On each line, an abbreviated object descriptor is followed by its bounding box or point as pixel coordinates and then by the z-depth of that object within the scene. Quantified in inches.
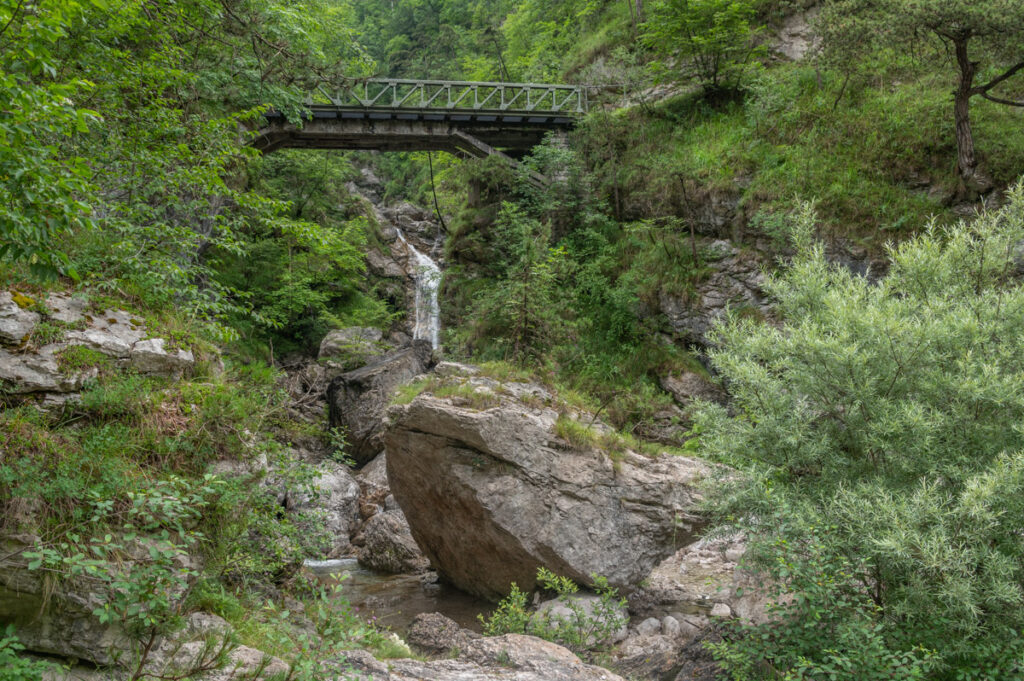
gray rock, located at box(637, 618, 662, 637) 324.8
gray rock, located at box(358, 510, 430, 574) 454.3
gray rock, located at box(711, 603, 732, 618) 327.3
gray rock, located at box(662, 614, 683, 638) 317.9
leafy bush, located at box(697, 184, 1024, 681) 179.8
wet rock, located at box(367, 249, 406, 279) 972.6
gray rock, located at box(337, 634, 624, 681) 209.6
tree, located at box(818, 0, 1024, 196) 414.0
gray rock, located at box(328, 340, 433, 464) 663.1
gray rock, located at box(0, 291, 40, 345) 173.3
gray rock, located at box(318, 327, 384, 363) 748.6
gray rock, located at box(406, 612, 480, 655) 279.6
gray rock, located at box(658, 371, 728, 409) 559.2
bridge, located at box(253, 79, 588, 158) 696.4
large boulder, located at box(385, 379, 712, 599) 336.2
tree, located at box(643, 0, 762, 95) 611.2
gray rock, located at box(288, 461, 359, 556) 516.5
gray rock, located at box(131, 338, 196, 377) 199.3
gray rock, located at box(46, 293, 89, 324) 188.4
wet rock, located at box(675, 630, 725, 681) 250.3
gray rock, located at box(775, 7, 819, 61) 680.4
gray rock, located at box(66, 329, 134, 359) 187.3
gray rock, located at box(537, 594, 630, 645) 301.1
